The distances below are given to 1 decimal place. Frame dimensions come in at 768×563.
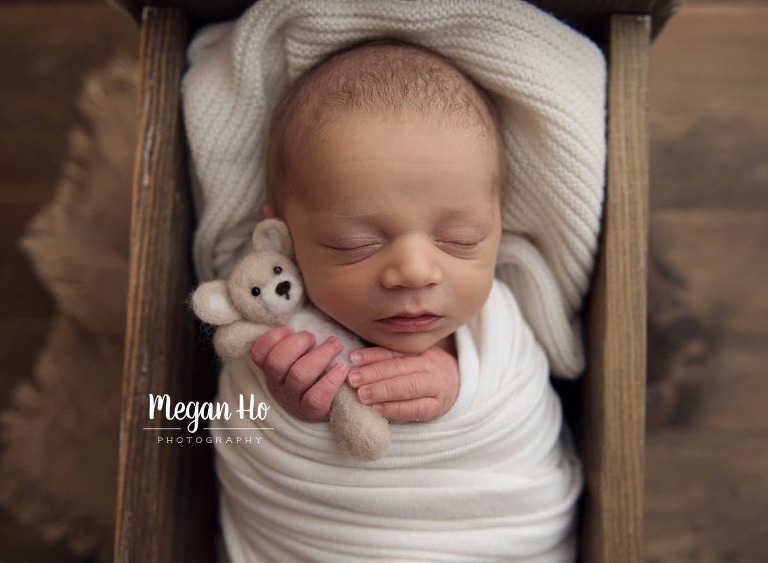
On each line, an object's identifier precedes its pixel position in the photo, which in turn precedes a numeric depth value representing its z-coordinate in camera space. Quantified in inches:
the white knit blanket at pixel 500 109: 16.9
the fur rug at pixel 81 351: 22.8
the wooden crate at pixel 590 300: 17.0
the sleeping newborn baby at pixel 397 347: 16.0
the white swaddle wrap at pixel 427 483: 16.5
